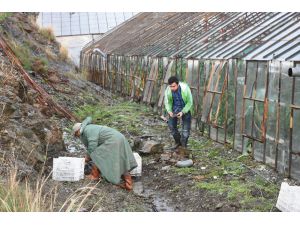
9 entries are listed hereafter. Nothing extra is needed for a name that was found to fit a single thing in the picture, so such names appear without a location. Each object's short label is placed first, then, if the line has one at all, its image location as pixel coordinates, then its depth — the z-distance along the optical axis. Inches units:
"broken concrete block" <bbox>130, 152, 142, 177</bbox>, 377.7
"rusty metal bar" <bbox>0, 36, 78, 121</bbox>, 530.6
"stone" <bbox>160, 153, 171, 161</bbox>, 417.1
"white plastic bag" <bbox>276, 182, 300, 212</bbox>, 269.6
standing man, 410.7
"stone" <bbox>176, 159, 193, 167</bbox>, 396.8
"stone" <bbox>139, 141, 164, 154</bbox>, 438.3
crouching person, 346.9
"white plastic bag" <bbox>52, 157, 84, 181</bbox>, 340.8
